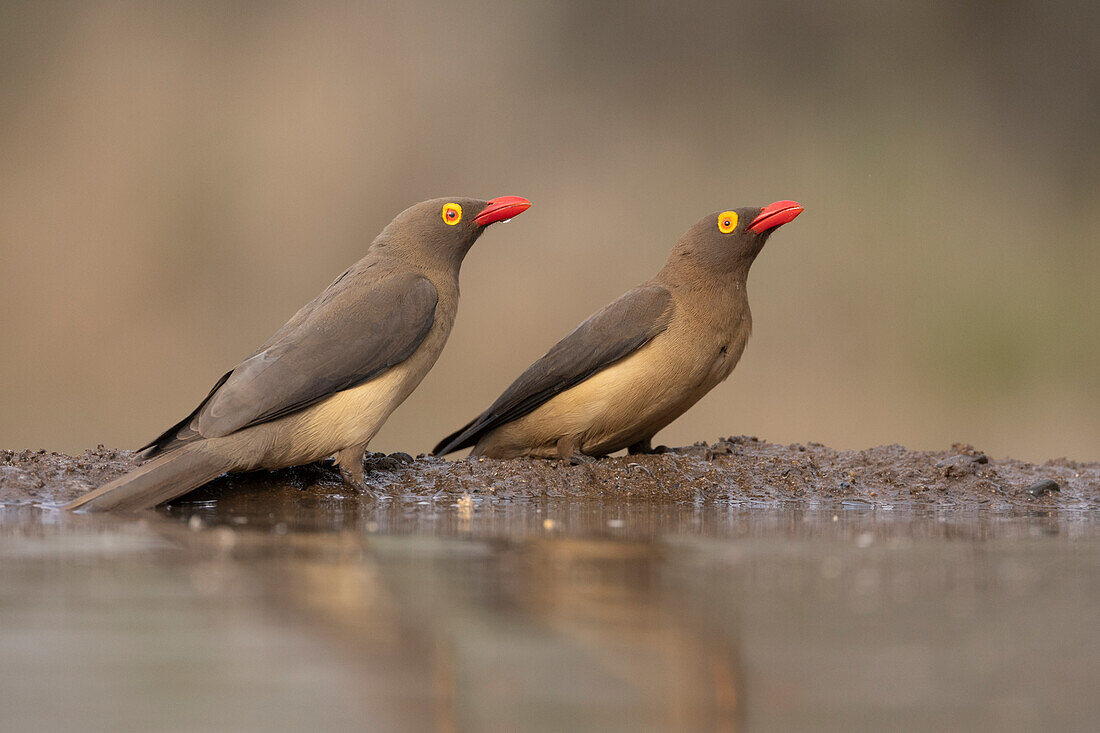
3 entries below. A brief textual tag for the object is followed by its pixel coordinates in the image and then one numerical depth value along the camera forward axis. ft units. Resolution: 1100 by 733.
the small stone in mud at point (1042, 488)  36.76
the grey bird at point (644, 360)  38.55
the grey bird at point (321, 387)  30.83
